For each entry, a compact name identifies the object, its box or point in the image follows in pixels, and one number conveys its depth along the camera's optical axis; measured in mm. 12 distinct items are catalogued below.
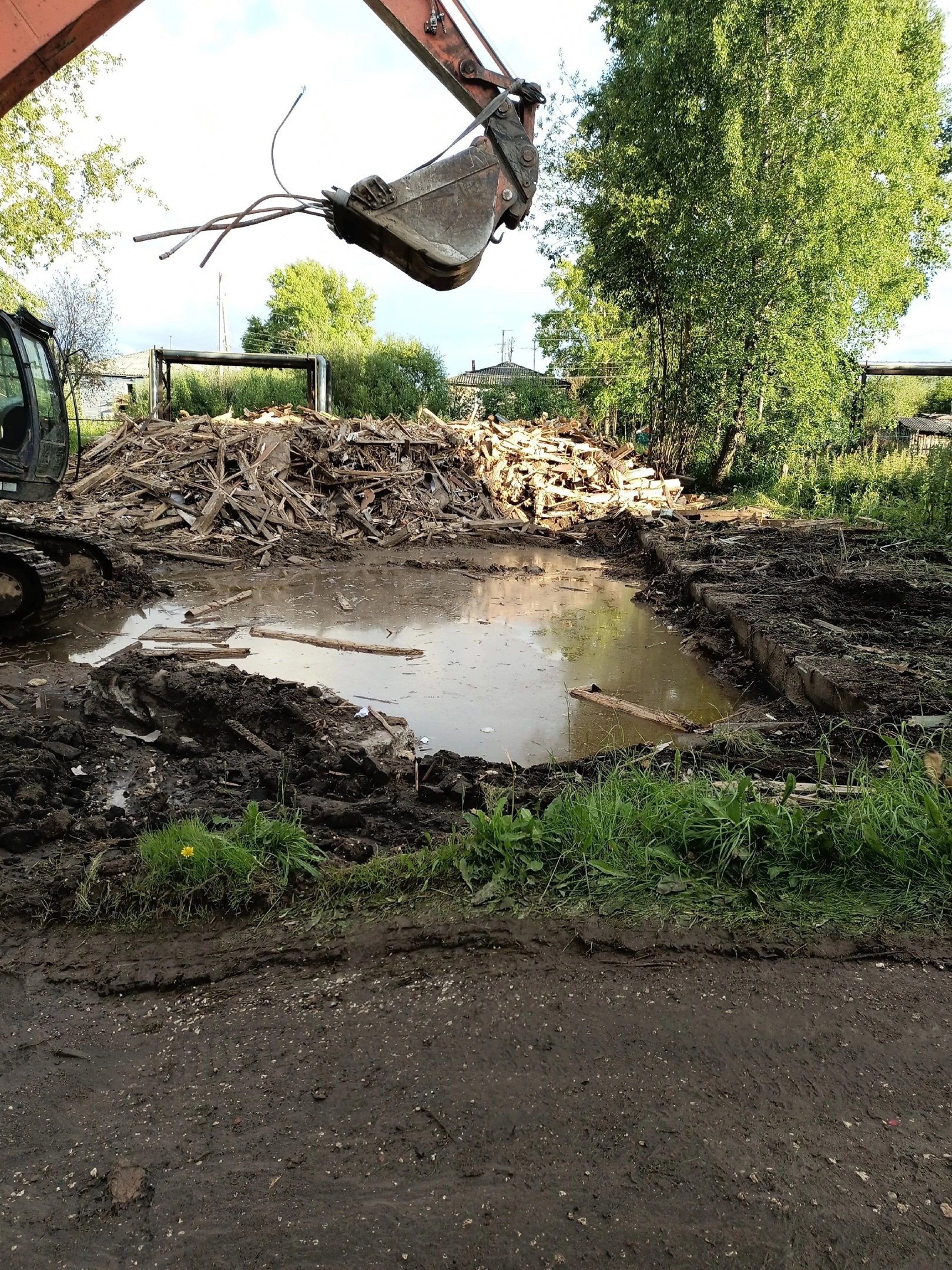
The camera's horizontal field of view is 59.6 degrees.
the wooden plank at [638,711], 6273
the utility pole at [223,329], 64625
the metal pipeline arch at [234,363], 25000
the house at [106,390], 42566
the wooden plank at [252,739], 5344
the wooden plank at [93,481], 15883
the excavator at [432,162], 4961
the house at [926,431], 17453
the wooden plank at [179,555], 13339
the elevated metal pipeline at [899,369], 19297
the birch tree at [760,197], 17047
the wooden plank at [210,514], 14672
